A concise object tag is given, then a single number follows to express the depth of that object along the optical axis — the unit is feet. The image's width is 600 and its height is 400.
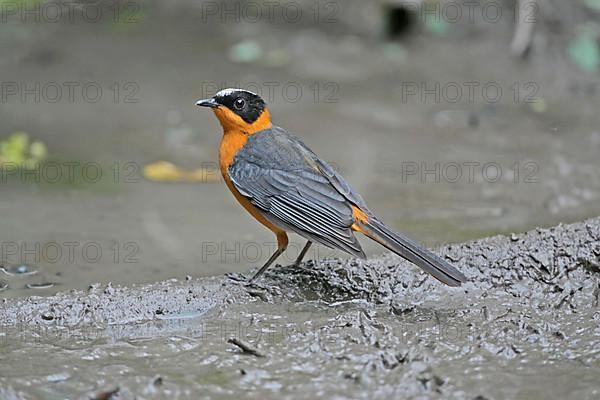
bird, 30.17
